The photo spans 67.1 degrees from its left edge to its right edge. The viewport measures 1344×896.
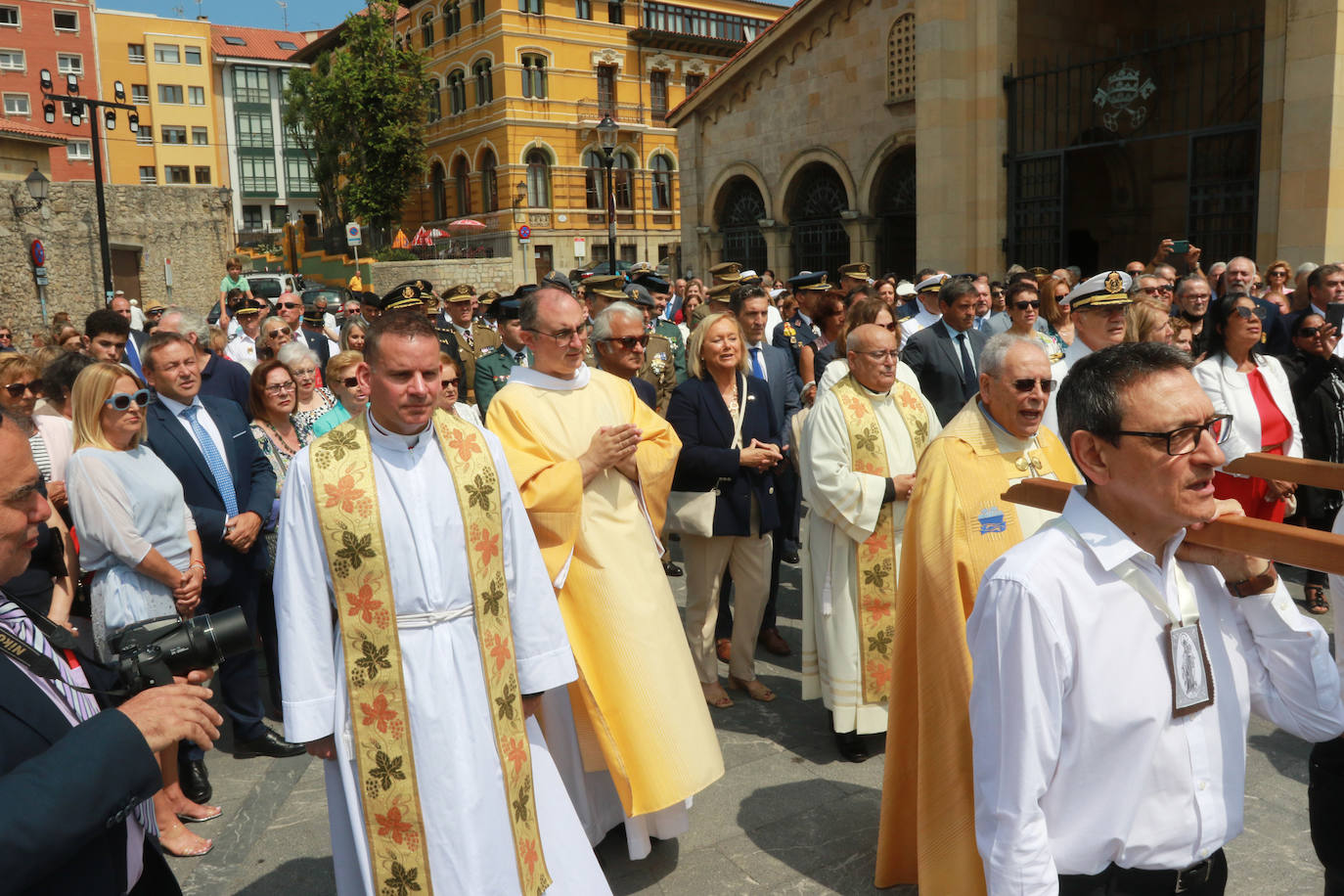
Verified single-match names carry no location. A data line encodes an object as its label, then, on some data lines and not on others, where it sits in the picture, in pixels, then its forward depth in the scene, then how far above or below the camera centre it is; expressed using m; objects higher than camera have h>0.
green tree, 41.22 +8.37
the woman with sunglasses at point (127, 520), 4.08 -0.80
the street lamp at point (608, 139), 18.83 +3.21
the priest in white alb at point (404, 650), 2.92 -0.96
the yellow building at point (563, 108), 44.44 +9.25
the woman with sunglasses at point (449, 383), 4.51 -0.32
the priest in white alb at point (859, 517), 4.58 -0.96
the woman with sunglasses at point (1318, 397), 6.47 -0.68
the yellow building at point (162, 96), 60.66 +13.89
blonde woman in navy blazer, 5.31 -1.08
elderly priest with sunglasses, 3.04 -0.92
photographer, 1.55 -0.71
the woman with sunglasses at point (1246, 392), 5.65 -0.57
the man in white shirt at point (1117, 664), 1.94 -0.72
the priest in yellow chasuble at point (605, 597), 3.76 -1.08
